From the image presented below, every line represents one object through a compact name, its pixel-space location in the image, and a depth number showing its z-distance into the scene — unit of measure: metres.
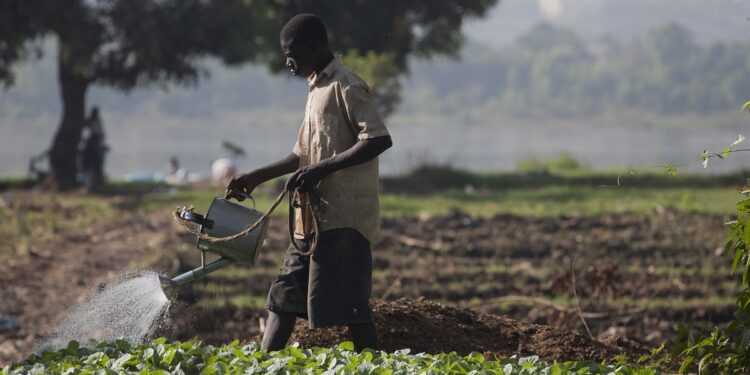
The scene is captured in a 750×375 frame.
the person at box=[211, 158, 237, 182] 62.99
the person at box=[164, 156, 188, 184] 60.22
